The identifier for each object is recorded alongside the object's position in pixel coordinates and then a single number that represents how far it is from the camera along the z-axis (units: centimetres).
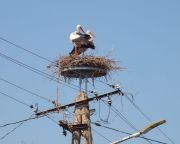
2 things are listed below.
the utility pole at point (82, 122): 3650
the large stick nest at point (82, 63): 3619
